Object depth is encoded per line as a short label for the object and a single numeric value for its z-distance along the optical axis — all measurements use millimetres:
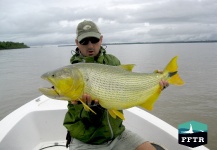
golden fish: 1641
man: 2144
